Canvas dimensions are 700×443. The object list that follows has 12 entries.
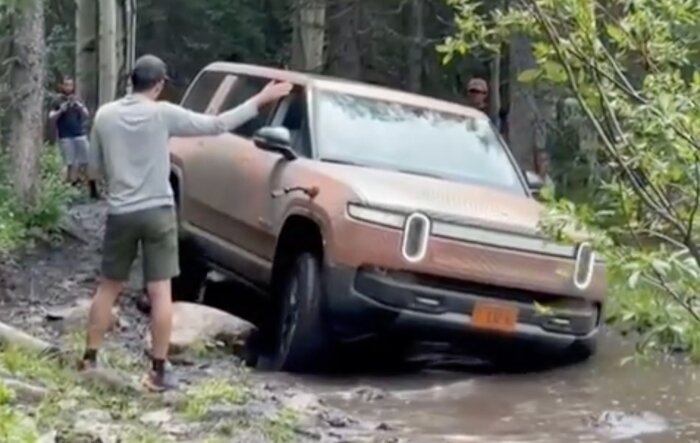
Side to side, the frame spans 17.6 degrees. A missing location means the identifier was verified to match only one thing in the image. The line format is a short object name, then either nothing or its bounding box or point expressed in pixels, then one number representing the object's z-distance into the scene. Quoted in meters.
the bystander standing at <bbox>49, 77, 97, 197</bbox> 28.92
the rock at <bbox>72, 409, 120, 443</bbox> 9.18
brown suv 12.53
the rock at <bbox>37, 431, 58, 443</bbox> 8.49
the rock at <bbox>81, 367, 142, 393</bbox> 10.79
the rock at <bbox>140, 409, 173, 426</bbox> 9.92
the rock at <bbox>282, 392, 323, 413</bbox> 10.89
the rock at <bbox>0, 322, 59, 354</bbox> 11.53
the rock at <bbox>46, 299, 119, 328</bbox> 13.84
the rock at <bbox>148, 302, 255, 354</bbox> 13.34
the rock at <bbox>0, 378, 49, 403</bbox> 9.89
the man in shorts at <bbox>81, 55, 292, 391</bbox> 11.11
